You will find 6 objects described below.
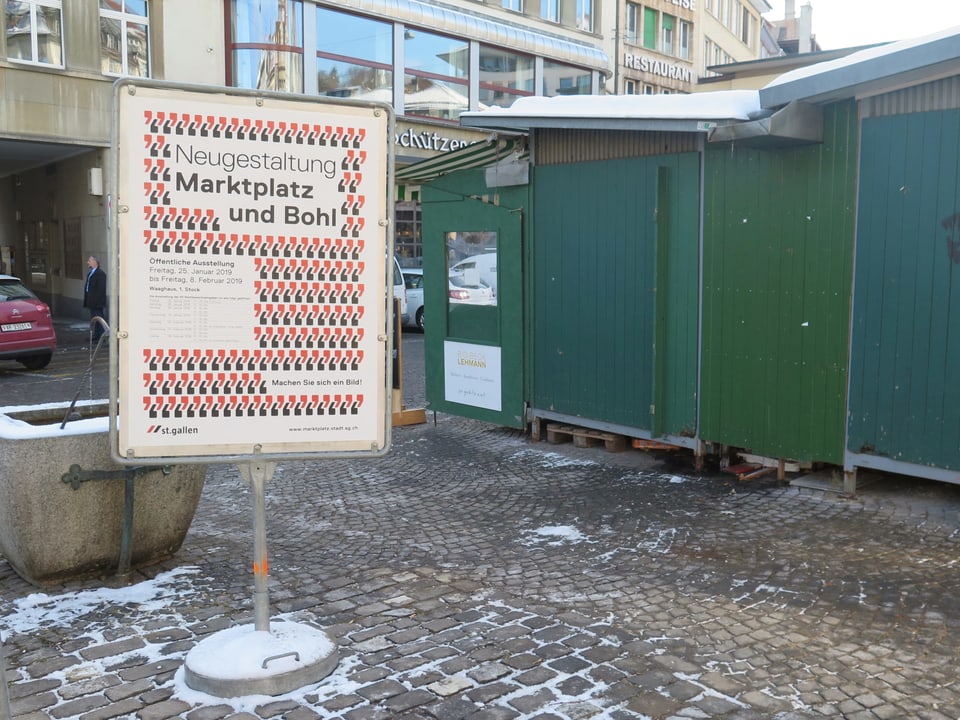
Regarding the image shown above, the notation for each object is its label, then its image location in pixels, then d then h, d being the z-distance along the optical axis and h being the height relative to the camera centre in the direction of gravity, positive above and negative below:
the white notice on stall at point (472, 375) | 9.21 -1.01
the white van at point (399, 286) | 19.64 -0.30
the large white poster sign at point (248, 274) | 3.74 -0.01
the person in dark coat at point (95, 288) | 18.83 -0.35
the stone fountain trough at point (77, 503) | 4.80 -1.20
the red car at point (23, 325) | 14.23 -0.84
